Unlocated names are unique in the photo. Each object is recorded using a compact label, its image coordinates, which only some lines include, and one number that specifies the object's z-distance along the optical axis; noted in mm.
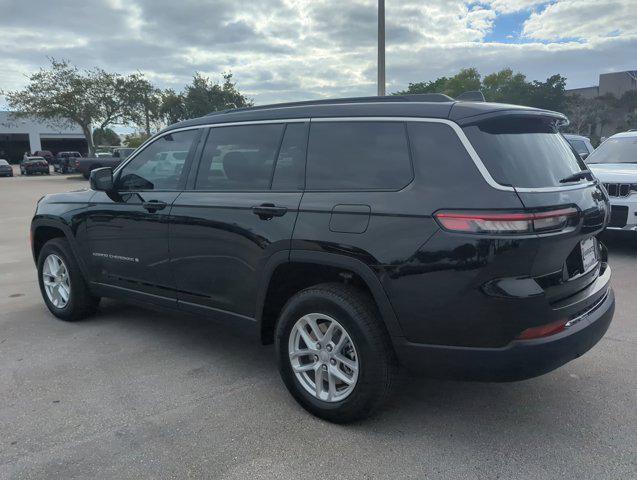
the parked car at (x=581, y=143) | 12656
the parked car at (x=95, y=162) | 27894
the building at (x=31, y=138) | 62656
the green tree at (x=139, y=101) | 40781
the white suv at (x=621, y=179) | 7121
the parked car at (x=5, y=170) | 38825
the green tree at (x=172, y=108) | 45219
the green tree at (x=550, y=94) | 56156
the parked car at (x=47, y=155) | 52669
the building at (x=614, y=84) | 70062
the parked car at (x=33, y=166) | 40375
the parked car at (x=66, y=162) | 40594
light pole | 10859
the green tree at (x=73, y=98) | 39031
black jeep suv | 2586
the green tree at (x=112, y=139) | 77188
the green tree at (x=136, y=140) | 51672
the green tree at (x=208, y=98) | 44875
